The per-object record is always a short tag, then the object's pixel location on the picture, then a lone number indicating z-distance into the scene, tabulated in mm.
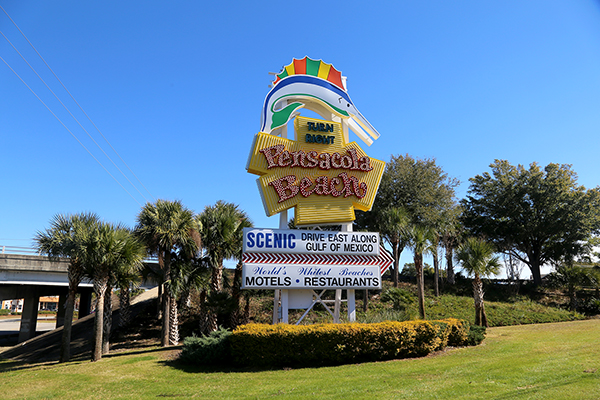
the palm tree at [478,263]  22719
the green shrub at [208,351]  13578
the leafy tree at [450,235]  35469
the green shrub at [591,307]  29594
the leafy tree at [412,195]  34656
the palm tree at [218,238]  20234
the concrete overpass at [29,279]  28500
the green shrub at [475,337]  15984
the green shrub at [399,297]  23523
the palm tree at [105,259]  15844
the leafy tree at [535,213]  39562
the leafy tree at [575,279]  31234
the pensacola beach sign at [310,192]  15875
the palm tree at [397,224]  24875
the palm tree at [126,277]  17188
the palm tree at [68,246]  16469
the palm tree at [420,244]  23562
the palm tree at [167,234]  19359
